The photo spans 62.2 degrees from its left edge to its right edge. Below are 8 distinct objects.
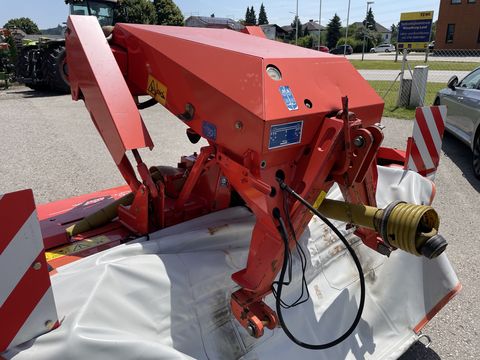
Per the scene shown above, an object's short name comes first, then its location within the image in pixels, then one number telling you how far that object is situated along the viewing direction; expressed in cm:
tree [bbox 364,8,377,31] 8479
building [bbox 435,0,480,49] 3772
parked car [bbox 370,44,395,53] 5384
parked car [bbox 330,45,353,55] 4036
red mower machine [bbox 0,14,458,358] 168
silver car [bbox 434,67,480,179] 554
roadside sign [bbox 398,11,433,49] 1058
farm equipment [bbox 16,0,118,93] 1259
